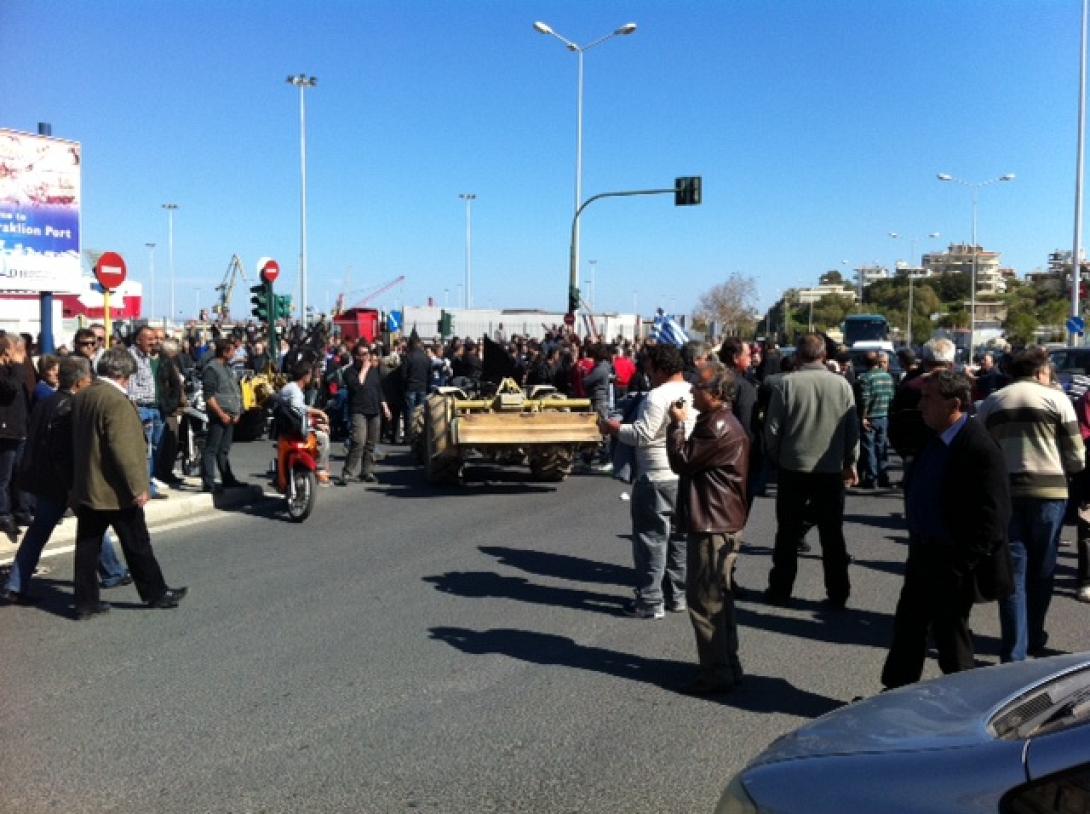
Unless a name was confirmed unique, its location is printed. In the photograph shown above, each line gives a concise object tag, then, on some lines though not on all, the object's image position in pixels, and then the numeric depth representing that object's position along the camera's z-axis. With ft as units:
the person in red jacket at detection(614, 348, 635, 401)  60.29
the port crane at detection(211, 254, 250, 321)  219.94
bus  156.63
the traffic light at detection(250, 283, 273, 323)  59.11
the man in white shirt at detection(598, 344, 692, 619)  22.29
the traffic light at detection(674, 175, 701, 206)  94.22
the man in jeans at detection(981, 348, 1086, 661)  19.06
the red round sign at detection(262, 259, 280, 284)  57.57
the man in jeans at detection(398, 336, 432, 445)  56.59
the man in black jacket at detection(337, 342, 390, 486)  43.16
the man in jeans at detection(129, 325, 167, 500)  36.22
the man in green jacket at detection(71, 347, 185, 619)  22.53
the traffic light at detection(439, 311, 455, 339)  116.37
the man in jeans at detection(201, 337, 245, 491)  37.58
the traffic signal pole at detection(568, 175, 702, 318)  94.32
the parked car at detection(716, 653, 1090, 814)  6.84
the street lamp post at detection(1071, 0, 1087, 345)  117.70
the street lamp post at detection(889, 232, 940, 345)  255.82
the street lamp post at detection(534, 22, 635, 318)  101.71
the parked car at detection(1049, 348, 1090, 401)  61.53
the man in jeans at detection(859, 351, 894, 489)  41.65
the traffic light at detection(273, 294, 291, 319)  61.87
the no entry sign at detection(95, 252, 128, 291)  44.86
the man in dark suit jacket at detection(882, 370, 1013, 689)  14.89
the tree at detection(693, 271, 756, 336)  263.90
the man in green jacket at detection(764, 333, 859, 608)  23.67
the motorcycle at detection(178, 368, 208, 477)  42.07
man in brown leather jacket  17.63
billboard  43.11
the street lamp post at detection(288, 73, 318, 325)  134.72
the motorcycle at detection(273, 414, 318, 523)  34.76
